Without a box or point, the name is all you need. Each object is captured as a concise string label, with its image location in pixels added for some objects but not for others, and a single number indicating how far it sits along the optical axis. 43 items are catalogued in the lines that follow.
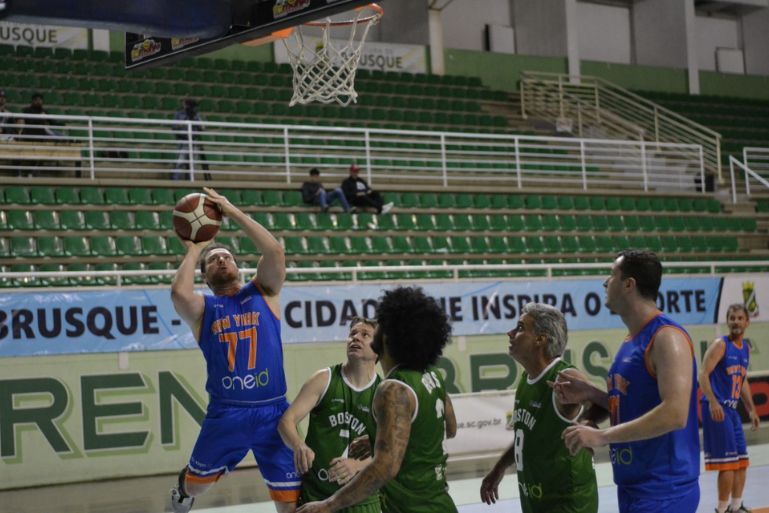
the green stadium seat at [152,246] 15.02
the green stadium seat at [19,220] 14.80
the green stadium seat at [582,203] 19.73
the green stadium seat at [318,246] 16.12
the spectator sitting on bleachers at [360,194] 17.19
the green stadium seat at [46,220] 14.95
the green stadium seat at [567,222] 18.81
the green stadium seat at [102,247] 14.84
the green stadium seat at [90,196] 15.72
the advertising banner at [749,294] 16.08
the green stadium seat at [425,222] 17.56
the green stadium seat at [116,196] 15.93
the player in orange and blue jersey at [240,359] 6.58
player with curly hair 4.07
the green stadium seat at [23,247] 14.46
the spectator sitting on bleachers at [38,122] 16.41
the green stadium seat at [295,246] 15.97
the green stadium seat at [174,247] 15.12
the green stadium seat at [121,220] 15.36
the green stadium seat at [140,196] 16.08
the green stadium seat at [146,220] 15.48
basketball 6.56
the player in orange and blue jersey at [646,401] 4.08
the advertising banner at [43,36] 20.58
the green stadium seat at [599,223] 19.17
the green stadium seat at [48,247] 14.55
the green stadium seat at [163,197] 16.27
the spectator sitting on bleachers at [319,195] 17.03
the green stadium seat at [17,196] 15.23
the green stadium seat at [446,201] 18.55
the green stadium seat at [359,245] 16.27
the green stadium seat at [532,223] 18.48
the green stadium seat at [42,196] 15.43
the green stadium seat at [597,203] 19.86
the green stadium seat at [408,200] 18.02
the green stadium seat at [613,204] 20.02
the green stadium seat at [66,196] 15.57
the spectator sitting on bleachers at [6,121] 16.34
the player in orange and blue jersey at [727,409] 8.75
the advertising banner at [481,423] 12.70
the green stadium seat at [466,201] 18.73
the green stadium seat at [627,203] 20.11
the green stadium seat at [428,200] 18.33
